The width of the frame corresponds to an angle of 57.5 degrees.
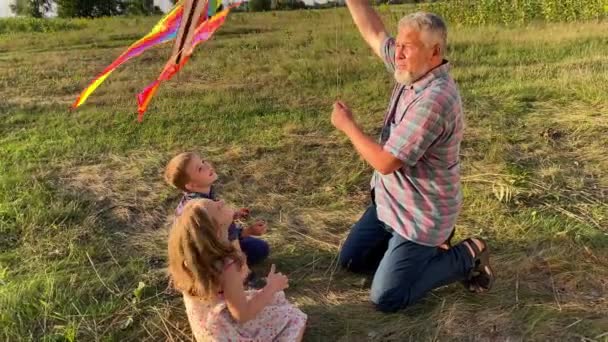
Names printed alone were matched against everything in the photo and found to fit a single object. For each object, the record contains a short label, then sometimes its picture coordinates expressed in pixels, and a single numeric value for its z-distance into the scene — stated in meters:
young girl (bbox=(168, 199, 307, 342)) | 1.97
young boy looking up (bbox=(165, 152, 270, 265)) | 2.66
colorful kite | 2.45
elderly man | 2.30
